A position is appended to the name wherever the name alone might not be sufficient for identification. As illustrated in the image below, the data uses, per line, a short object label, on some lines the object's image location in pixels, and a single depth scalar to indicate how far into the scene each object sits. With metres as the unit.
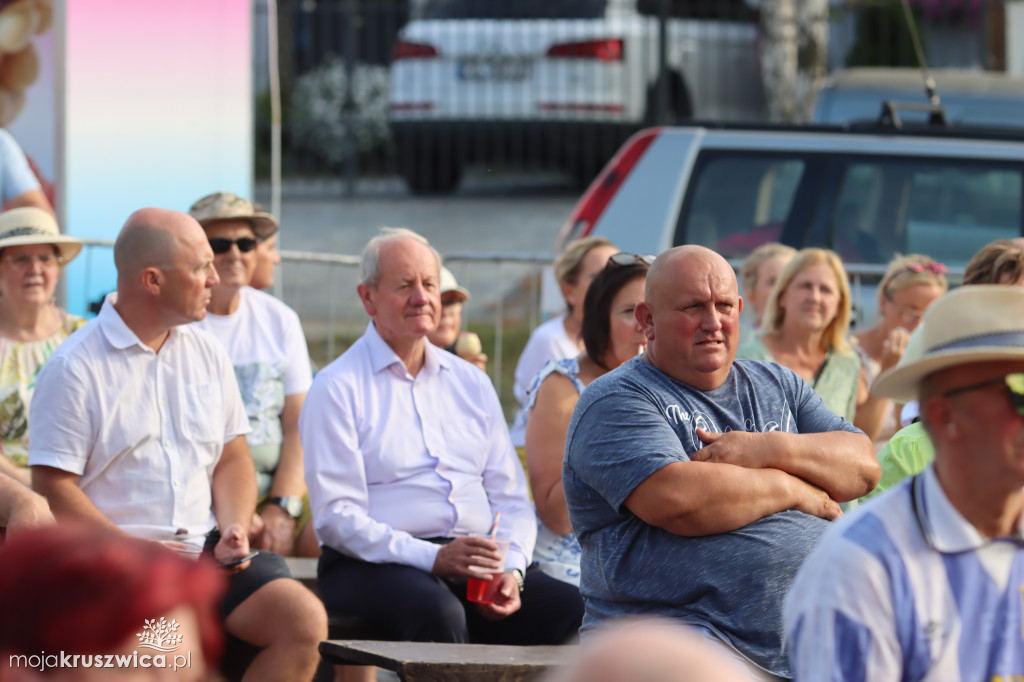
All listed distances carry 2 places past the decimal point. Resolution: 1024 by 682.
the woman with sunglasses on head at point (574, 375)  8.16
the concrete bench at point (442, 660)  6.47
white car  27.72
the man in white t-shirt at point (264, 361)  9.81
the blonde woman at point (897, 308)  11.20
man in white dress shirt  8.01
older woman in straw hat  9.05
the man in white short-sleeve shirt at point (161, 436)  7.48
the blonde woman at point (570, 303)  11.02
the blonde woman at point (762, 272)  11.76
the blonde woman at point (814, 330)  10.47
